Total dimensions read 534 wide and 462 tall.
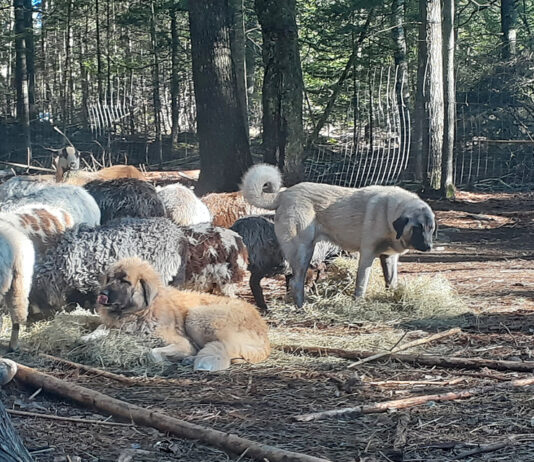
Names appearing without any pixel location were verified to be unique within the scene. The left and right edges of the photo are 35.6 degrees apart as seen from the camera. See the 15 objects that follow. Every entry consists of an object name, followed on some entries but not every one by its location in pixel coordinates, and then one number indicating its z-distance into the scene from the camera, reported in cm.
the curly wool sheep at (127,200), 1029
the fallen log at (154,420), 409
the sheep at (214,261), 850
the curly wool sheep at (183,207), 1098
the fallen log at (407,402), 494
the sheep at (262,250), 931
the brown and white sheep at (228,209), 1148
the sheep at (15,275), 662
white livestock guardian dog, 890
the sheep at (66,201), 947
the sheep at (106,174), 1333
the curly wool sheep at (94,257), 784
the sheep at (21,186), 1139
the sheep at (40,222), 827
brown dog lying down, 642
